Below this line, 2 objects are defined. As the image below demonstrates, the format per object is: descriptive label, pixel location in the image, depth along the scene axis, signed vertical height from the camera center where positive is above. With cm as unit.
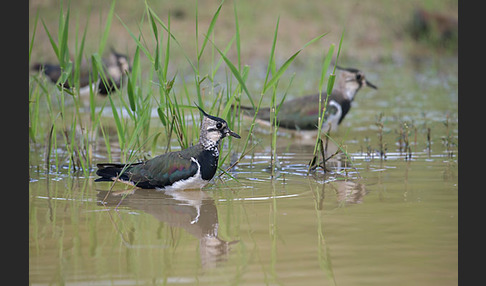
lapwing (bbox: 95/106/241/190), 1237 -12
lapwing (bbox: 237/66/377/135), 1883 +49
